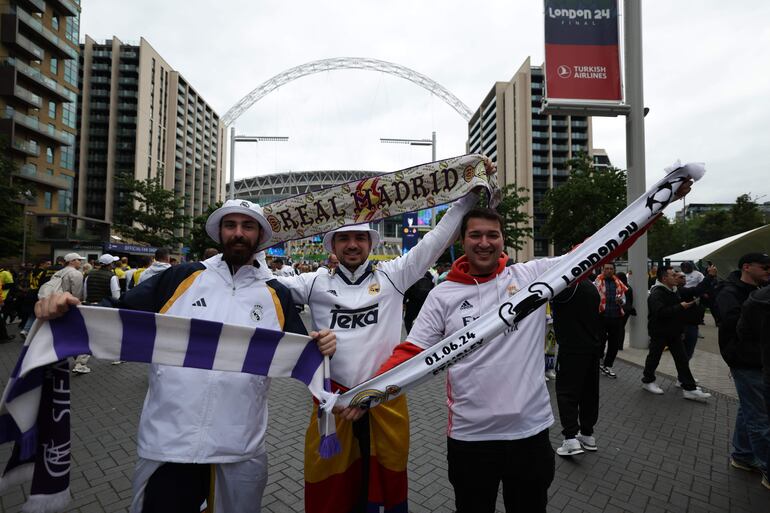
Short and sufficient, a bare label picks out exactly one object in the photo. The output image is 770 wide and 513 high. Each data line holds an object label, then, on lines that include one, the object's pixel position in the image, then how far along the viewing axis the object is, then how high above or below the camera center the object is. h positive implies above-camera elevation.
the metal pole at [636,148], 10.30 +3.24
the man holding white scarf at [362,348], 2.51 -0.53
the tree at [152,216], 39.66 +5.00
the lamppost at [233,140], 22.61 +7.28
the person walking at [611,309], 7.68 -0.76
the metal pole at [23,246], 27.11 +1.24
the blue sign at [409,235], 19.53 +1.63
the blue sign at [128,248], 33.26 +1.54
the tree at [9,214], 21.56 +2.88
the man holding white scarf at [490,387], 2.15 -0.66
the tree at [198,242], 38.81 +2.48
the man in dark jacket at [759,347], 3.22 -0.70
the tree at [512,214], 29.97 +4.28
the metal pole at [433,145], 26.93 +8.34
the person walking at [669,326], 6.37 -0.91
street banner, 9.89 +5.52
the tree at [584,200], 28.72 +5.20
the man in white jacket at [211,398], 1.98 -0.69
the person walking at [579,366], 4.57 -1.12
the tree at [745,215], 30.89 +4.50
